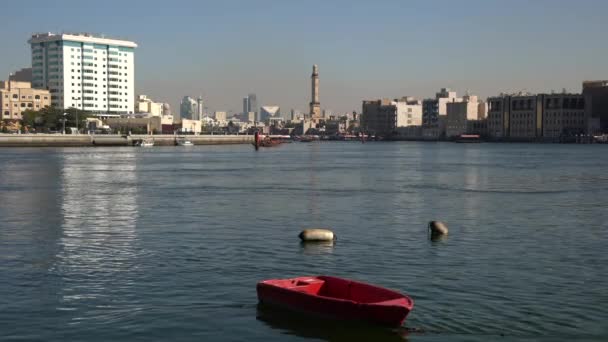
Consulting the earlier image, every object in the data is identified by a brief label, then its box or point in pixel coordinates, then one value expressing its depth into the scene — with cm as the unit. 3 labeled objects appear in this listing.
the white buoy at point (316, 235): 3375
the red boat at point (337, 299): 1986
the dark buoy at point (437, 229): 3631
